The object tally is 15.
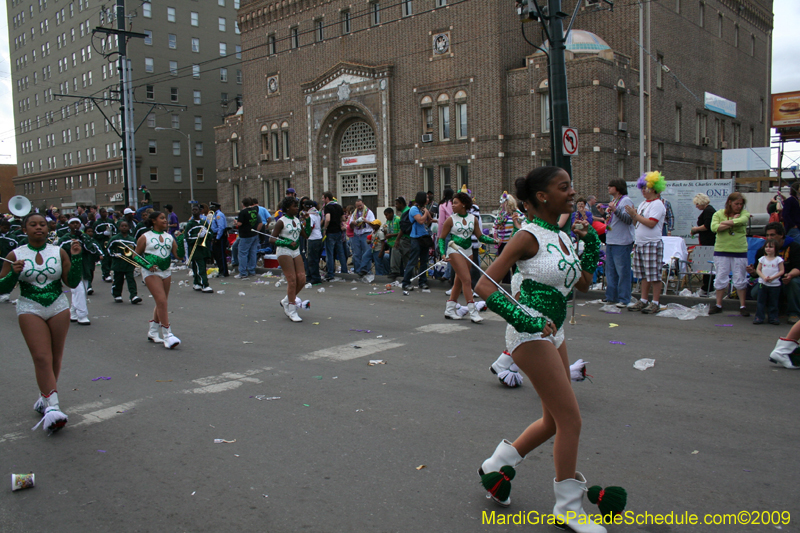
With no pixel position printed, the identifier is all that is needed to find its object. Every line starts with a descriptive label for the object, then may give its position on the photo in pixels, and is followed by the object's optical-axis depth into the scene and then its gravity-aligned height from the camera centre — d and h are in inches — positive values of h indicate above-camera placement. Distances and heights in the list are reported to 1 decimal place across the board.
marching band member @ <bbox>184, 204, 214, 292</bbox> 558.3 -26.3
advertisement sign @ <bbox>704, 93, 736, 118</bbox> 1450.5 +269.1
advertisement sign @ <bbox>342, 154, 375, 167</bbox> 1385.3 +149.5
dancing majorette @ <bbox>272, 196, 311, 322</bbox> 393.7 -19.4
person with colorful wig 378.6 -12.6
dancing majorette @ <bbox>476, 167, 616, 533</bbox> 125.0 -22.1
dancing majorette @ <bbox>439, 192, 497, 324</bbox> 360.5 -7.6
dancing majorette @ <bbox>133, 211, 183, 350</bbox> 322.0 -20.1
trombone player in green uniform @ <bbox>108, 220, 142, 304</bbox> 500.7 -32.5
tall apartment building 2524.6 +597.4
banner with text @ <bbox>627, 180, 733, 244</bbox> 577.5 +17.2
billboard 1744.6 +296.8
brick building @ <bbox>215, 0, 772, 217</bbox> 1128.8 +268.6
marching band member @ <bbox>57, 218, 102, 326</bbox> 399.9 -27.3
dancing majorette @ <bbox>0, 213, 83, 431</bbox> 199.3 -22.9
